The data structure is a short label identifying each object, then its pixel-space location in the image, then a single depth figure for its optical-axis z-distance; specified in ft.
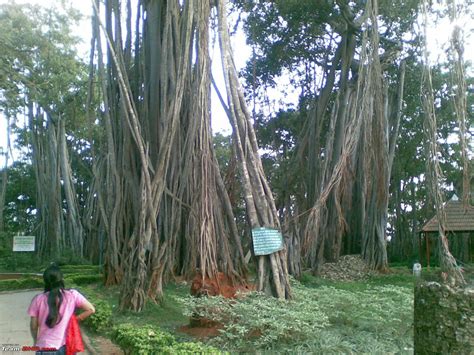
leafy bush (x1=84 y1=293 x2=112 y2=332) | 25.70
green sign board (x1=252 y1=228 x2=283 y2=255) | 24.98
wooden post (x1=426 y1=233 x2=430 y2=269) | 62.34
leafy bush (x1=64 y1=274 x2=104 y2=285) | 46.43
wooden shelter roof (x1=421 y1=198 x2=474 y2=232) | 61.82
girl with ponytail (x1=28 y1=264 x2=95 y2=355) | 12.46
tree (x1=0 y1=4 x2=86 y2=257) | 49.39
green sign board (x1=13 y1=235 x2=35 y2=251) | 65.77
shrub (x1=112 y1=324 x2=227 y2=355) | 17.11
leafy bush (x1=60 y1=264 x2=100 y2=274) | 55.09
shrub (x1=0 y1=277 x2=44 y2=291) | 48.78
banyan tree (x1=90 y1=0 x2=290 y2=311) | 26.86
